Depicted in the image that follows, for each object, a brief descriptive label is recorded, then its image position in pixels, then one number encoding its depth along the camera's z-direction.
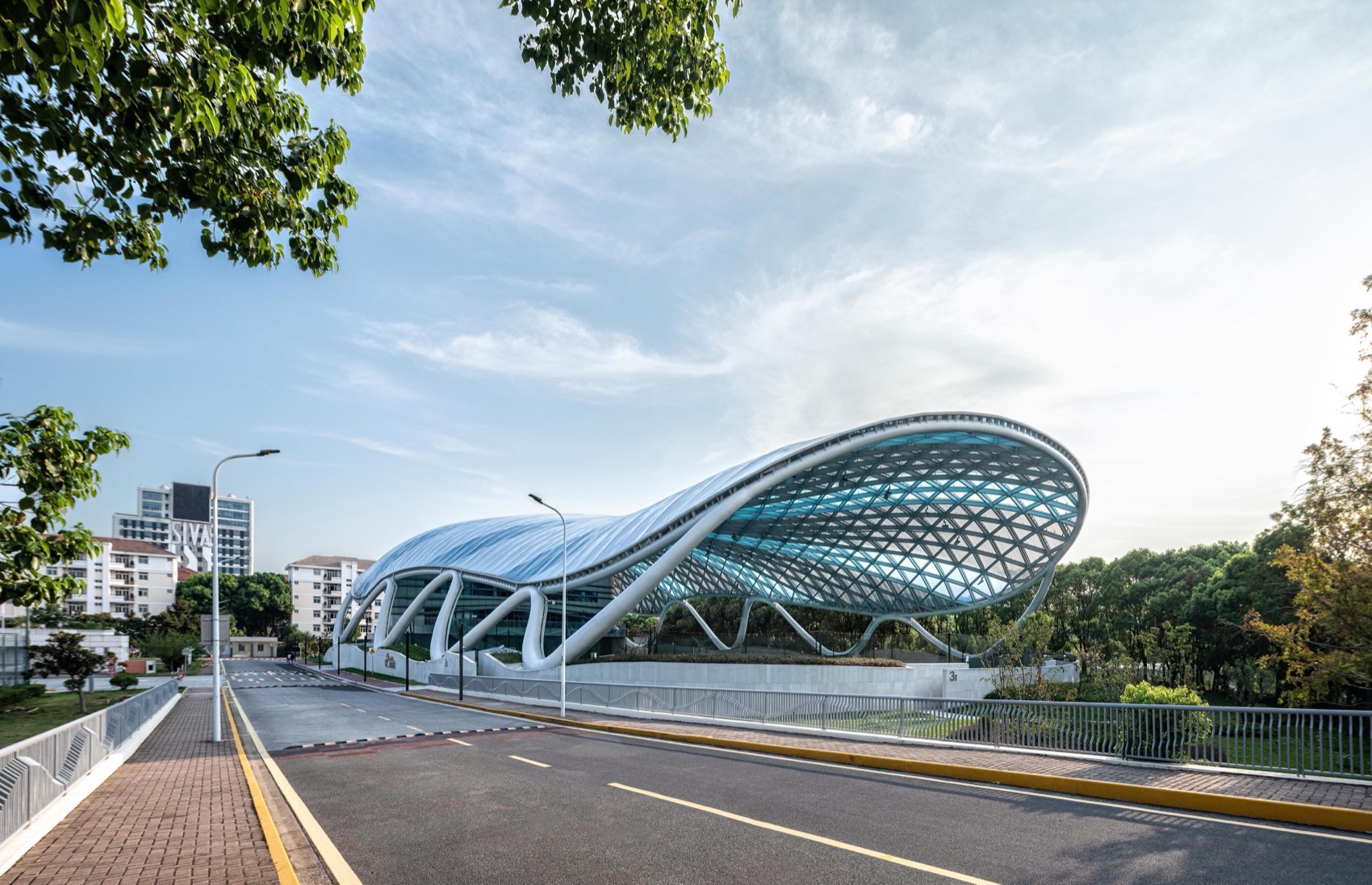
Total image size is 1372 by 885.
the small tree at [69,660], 34.50
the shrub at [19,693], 31.97
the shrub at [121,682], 45.34
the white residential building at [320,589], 140.88
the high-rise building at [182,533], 176.88
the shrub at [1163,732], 12.49
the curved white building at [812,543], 38.97
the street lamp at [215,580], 20.30
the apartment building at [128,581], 105.06
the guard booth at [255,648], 124.52
